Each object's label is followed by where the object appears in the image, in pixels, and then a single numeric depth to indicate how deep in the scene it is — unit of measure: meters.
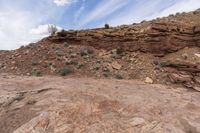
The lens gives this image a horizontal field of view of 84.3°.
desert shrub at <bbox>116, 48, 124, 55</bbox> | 7.92
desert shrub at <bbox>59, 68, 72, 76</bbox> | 6.88
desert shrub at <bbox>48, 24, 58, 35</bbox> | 10.75
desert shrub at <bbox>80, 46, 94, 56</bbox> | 7.76
